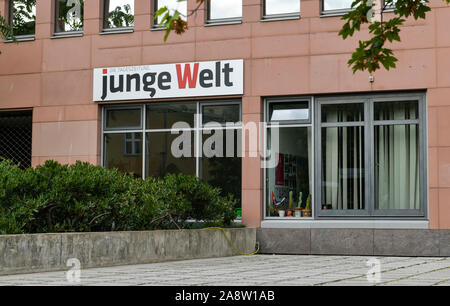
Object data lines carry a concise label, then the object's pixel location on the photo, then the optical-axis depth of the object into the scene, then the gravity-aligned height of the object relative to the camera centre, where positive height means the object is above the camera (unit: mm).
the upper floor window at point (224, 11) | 16078 +3858
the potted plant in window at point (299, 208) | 15352 -396
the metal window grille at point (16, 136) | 17922 +1269
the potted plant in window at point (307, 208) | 15289 -383
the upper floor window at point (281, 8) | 15688 +3824
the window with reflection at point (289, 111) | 15414 +1625
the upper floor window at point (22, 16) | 17719 +4133
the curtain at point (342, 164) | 14969 +514
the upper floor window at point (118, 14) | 16953 +3990
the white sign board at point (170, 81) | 15703 +2337
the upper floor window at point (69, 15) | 17344 +4054
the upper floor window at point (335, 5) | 15312 +3787
